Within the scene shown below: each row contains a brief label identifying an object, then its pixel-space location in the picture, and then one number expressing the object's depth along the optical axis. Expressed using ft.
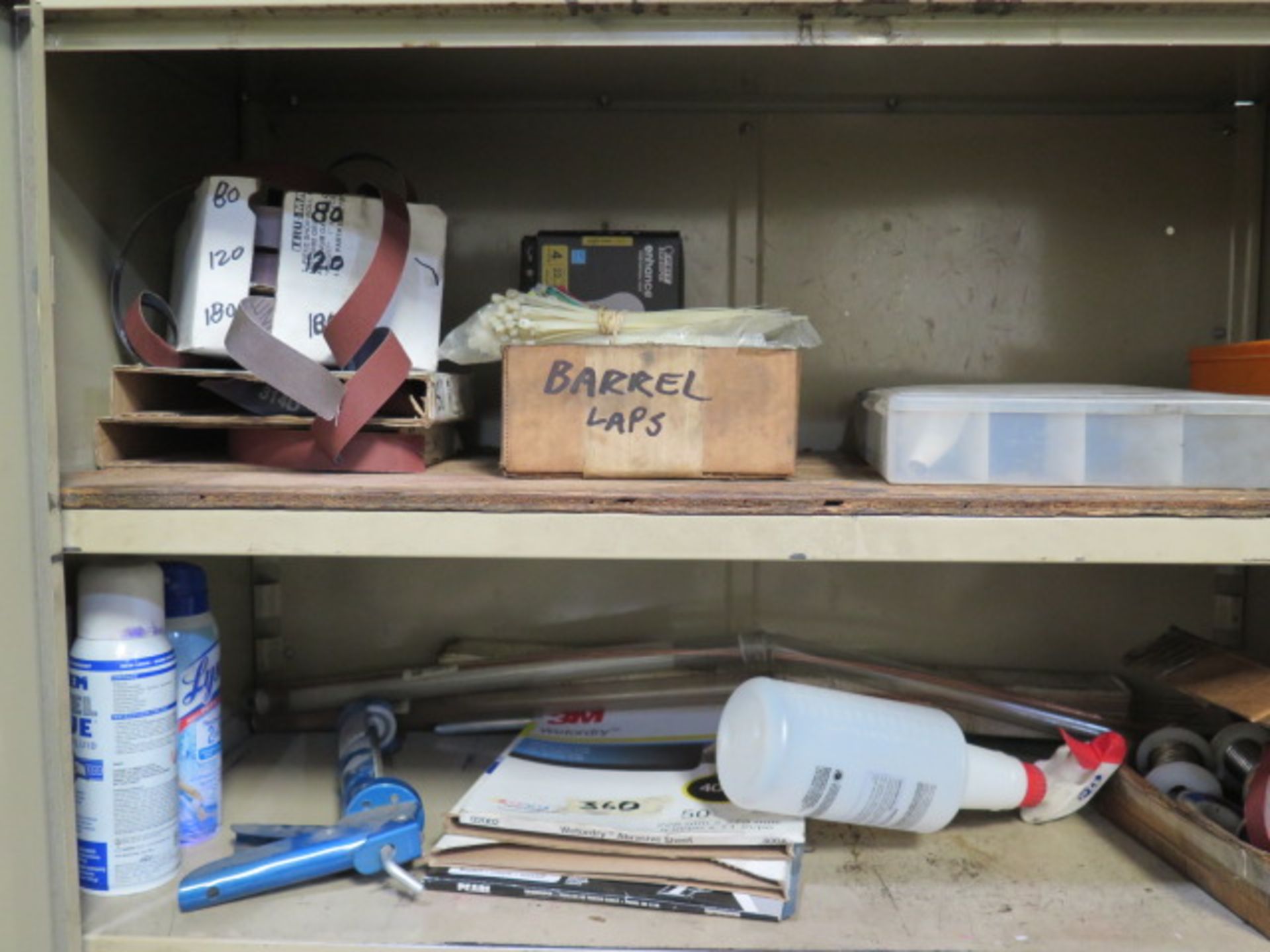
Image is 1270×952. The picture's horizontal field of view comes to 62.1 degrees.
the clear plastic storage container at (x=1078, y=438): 2.45
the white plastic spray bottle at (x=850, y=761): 2.64
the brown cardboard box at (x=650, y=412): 2.53
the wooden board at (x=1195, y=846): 2.45
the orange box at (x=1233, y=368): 2.82
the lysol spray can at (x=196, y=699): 2.73
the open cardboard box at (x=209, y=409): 2.67
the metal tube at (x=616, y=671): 3.45
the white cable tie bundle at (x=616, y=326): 2.56
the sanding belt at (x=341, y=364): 2.48
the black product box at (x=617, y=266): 3.19
